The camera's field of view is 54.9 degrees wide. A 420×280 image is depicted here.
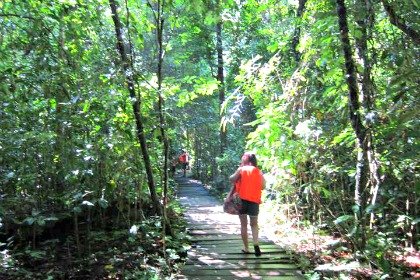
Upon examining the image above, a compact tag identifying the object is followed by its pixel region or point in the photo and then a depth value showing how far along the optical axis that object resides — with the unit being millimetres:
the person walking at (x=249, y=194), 6867
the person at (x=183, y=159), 23641
